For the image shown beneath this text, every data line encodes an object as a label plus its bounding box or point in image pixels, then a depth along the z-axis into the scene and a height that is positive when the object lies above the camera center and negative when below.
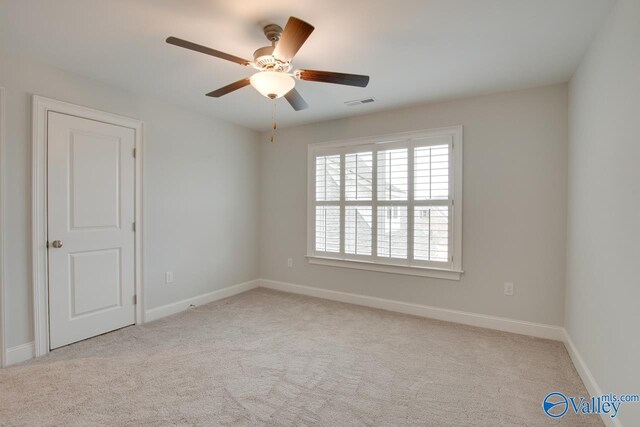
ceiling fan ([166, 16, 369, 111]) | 1.89 +0.91
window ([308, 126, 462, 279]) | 3.50 +0.07
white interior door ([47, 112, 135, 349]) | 2.75 -0.20
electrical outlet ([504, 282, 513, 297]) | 3.21 -0.82
